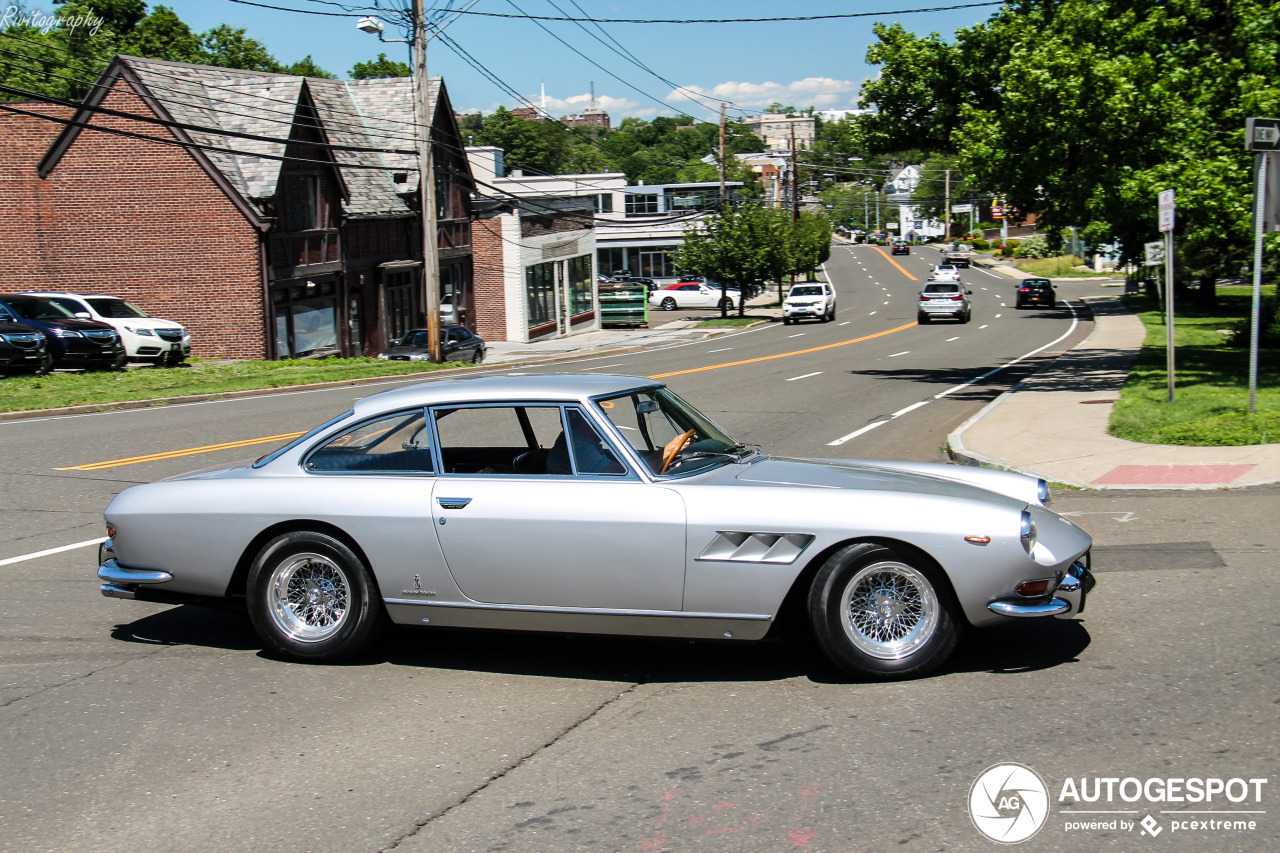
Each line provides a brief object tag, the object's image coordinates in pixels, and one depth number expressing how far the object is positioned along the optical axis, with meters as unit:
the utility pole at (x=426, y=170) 29.70
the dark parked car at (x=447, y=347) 32.44
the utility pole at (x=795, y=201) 77.06
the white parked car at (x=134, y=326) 25.47
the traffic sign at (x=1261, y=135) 12.10
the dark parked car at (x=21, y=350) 22.22
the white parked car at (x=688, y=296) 67.31
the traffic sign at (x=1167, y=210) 13.12
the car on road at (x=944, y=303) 45.75
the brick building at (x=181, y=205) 30.19
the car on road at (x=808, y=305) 51.66
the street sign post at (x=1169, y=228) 13.13
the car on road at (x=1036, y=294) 54.47
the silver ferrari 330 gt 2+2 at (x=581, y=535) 5.11
